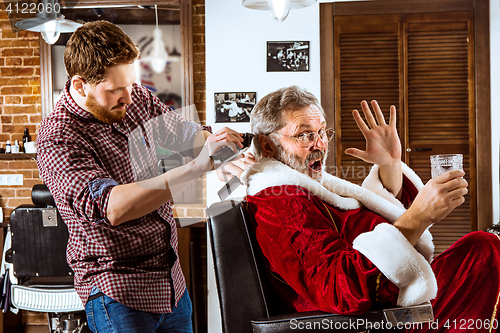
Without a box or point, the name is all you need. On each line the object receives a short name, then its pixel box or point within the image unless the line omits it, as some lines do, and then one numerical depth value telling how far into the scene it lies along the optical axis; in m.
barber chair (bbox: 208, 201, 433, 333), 1.46
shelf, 3.49
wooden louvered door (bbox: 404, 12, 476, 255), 3.20
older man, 1.22
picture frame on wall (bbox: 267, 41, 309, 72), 3.26
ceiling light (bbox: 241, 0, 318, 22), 2.61
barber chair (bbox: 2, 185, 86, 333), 2.34
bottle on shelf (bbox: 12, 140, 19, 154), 3.51
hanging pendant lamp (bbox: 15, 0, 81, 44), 2.79
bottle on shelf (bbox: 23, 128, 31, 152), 3.53
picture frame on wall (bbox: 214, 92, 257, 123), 3.28
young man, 1.10
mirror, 3.42
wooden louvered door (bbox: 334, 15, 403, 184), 3.27
